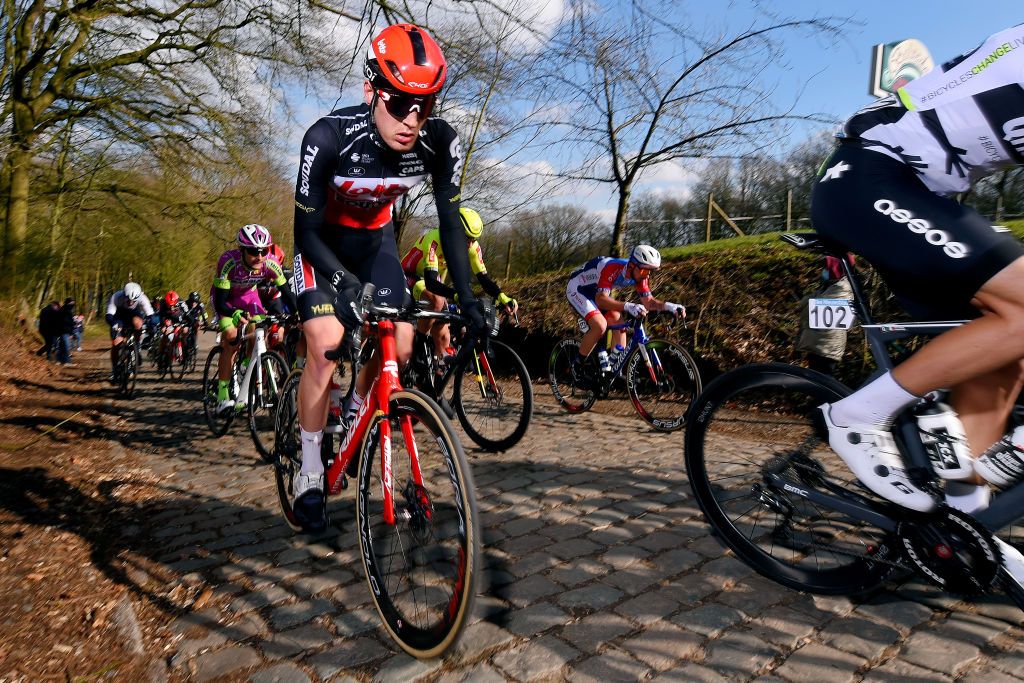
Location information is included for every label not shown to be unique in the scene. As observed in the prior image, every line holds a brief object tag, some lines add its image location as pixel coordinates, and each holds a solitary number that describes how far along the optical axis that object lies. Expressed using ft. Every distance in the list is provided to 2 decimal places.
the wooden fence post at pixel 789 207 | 54.52
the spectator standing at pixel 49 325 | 59.36
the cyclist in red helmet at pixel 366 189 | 10.27
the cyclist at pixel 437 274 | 22.11
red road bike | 7.80
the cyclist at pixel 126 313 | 41.50
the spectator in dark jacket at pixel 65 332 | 59.52
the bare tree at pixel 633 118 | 38.63
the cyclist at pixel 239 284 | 24.12
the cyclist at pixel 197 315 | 51.23
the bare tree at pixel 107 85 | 46.09
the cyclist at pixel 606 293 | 24.12
